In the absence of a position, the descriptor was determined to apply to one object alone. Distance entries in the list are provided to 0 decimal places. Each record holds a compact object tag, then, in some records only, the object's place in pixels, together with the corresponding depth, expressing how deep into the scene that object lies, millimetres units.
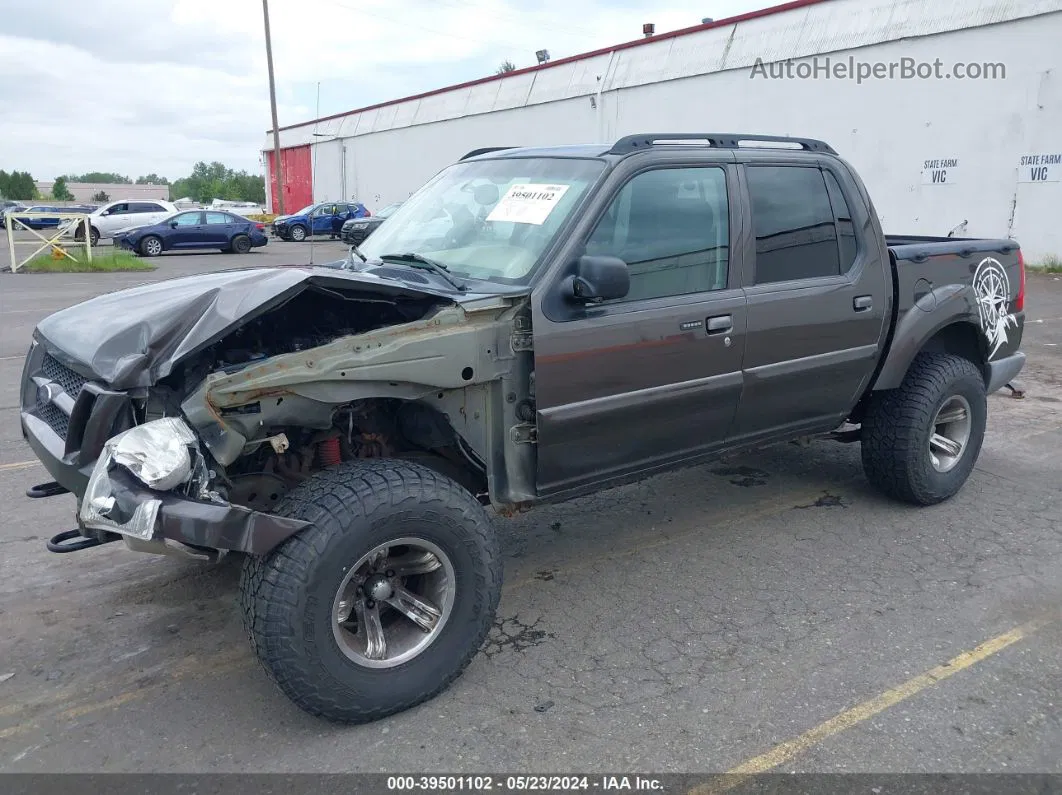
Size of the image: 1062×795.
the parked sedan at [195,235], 26000
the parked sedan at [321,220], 30984
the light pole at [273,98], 36256
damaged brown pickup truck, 2902
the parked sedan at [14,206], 51738
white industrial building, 17125
